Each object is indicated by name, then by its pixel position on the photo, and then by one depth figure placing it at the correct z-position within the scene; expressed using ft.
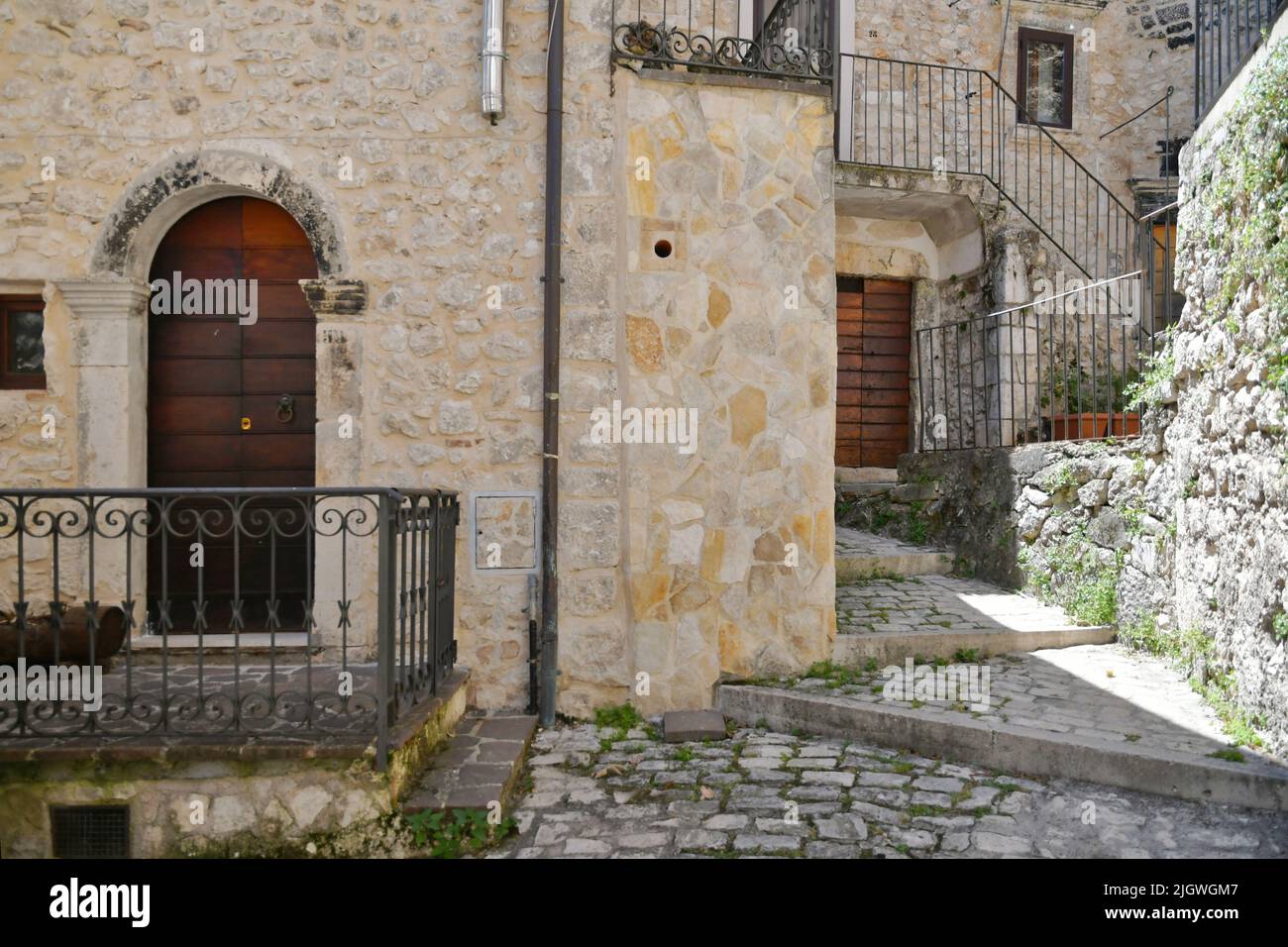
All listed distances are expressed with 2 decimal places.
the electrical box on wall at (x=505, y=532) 16.02
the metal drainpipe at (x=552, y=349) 15.80
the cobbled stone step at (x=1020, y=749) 11.44
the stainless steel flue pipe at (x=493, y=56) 15.57
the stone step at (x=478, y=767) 11.27
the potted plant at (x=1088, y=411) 21.21
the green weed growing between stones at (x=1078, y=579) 18.22
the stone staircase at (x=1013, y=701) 12.05
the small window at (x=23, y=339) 16.31
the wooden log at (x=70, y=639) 13.26
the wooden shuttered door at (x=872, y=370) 30.66
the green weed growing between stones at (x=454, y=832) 10.84
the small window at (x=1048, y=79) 33.22
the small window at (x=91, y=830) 10.97
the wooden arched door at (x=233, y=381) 16.65
